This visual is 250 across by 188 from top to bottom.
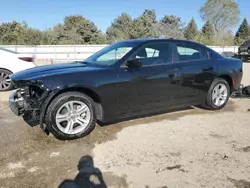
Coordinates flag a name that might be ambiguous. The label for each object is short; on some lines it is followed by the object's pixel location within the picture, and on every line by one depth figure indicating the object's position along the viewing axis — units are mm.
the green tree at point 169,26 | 43028
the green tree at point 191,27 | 49106
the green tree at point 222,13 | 40656
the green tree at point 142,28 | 39244
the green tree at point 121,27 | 39037
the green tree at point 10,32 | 28632
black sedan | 3047
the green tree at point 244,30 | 50604
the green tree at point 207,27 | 41607
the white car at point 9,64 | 5896
